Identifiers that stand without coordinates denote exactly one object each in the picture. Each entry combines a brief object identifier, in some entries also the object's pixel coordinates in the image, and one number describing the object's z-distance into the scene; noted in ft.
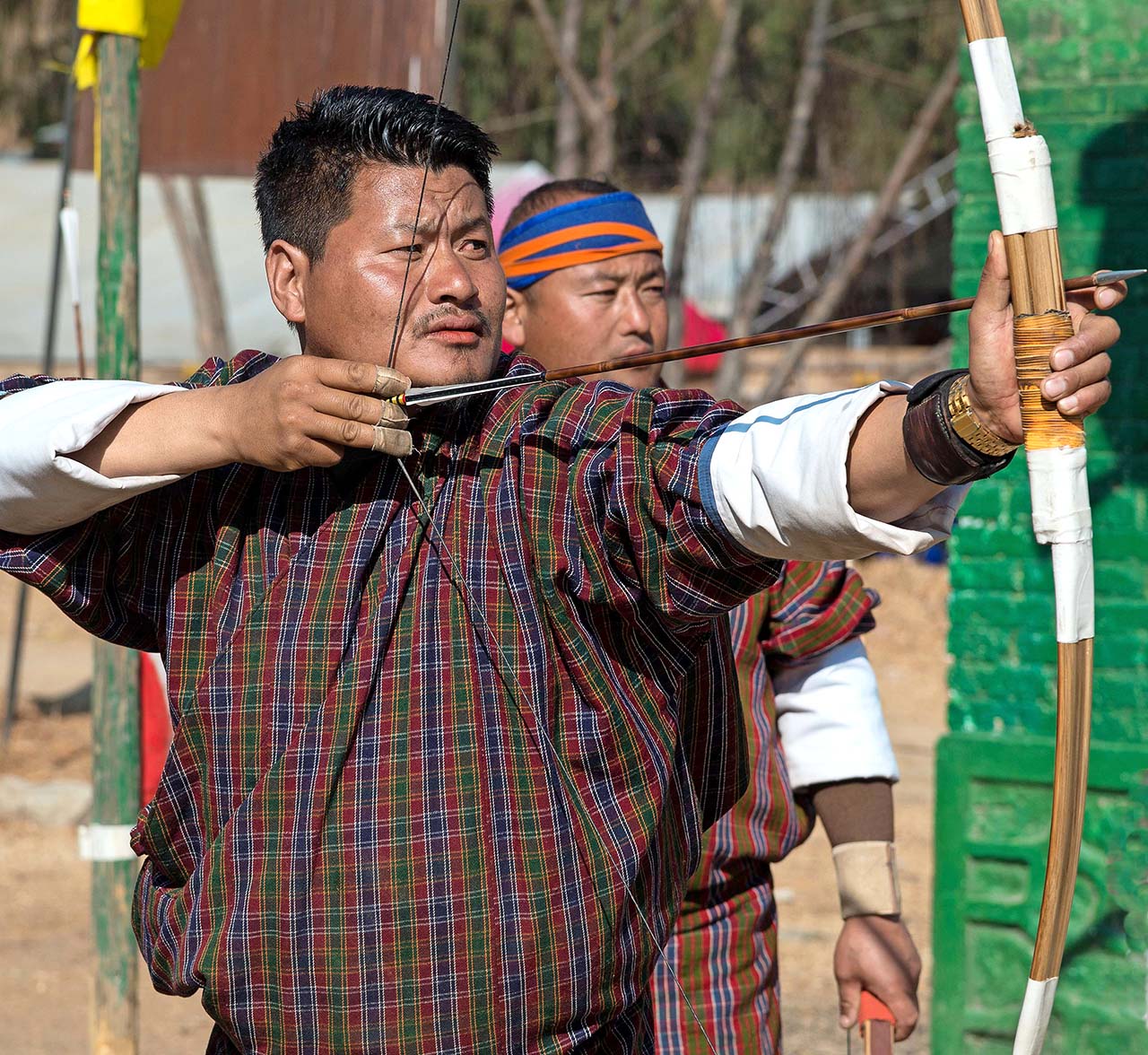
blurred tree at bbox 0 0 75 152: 133.18
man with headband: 16.40
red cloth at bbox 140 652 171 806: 25.02
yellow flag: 21.01
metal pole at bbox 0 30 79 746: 31.89
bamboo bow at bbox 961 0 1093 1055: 9.02
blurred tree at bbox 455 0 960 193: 65.87
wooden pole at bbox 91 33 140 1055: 21.17
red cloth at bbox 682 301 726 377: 60.08
